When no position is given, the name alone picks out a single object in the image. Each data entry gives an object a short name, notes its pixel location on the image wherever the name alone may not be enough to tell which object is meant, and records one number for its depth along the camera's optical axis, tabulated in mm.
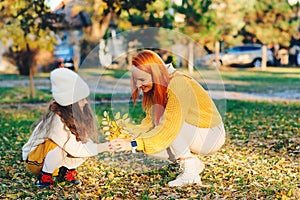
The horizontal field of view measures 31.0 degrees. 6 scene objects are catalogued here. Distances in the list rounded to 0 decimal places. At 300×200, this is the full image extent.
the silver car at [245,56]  30328
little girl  4656
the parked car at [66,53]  27500
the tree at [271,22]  27703
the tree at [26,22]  10053
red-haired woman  4289
